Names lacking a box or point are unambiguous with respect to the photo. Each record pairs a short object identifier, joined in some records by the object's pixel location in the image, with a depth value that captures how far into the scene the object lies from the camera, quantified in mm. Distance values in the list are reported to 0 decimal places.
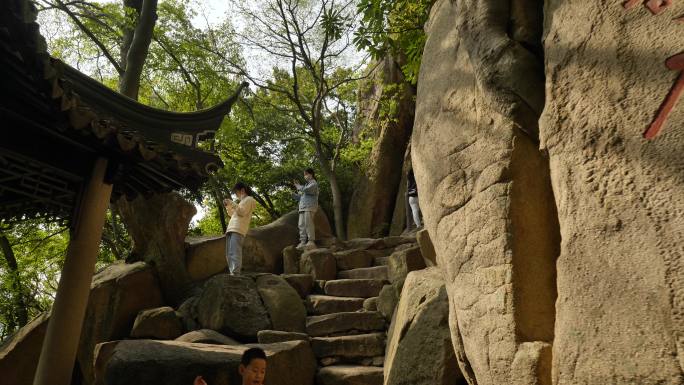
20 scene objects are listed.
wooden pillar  4344
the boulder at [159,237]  9234
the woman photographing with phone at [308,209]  11617
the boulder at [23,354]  7746
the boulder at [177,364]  4578
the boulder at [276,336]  6742
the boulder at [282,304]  7590
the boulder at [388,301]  7449
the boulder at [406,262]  8062
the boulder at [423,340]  4242
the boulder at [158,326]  7742
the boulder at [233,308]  7297
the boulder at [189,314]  7931
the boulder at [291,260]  10766
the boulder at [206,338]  6528
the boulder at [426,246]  5633
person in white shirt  8508
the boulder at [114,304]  7996
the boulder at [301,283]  9008
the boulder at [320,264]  10023
